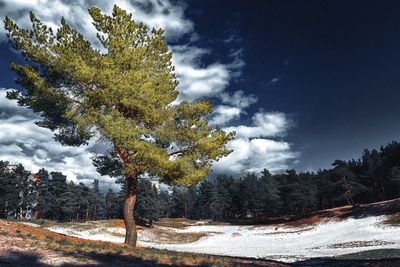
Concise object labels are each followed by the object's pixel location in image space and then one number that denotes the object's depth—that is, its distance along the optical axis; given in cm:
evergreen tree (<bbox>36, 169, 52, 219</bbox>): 9712
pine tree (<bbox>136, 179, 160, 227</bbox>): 7000
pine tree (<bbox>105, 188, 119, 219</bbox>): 13189
